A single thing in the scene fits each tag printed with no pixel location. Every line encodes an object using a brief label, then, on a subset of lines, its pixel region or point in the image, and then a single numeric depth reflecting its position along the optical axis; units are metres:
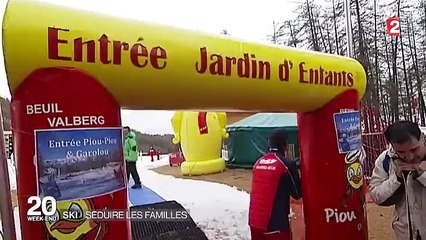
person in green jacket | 9.69
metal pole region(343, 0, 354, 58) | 9.89
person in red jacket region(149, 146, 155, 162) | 20.39
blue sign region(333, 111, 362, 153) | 4.48
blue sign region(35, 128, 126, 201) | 2.66
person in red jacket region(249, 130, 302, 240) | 4.12
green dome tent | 11.91
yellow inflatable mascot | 12.29
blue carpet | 7.81
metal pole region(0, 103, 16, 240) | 2.43
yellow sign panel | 2.59
